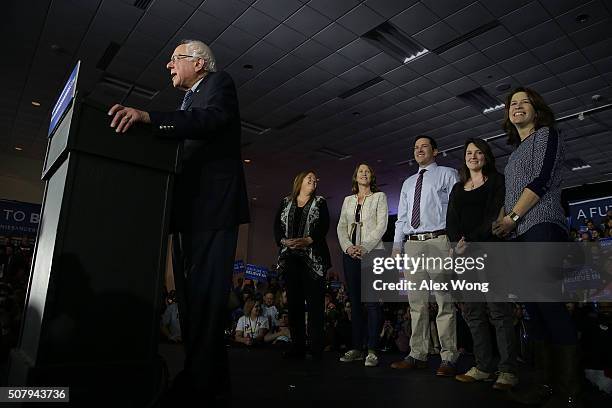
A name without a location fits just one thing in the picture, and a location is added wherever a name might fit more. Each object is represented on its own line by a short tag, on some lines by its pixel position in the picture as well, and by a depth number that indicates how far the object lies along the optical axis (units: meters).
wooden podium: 0.95
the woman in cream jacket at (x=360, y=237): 2.76
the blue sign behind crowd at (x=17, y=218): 7.26
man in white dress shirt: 2.31
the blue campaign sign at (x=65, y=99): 1.09
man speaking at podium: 1.25
